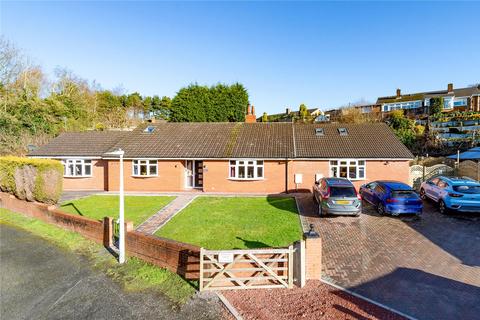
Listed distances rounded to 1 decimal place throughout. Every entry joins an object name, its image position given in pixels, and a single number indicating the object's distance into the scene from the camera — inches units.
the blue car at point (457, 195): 464.8
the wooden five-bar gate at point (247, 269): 250.1
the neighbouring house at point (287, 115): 2025.3
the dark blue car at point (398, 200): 458.0
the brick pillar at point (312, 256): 256.4
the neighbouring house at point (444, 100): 1520.7
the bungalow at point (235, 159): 685.9
